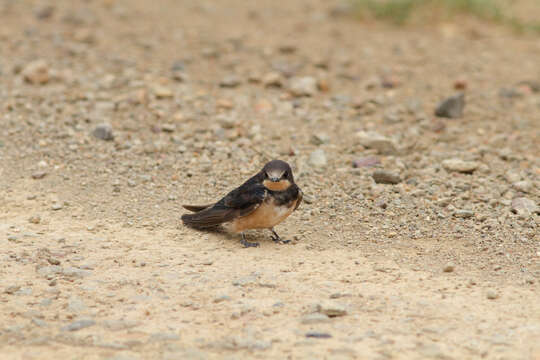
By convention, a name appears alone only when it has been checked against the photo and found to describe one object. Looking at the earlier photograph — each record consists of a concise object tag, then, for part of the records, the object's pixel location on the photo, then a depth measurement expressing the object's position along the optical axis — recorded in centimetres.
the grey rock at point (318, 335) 863
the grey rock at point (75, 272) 1034
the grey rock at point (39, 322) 900
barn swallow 1129
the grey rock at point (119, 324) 896
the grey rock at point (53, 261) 1065
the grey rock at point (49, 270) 1034
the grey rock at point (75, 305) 940
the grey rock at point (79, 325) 891
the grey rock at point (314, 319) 898
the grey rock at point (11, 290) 980
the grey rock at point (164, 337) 868
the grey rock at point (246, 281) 1005
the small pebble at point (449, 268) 1059
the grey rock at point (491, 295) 975
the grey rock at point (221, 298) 960
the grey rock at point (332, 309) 913
